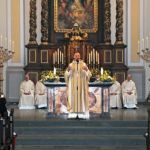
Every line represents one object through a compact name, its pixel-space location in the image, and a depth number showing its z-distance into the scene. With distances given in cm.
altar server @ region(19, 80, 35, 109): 1621
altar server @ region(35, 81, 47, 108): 1633
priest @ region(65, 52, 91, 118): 1230
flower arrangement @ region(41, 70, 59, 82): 1279
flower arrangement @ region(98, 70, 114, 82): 1271
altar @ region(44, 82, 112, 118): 1270
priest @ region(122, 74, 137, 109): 1618
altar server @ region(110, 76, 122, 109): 1623
